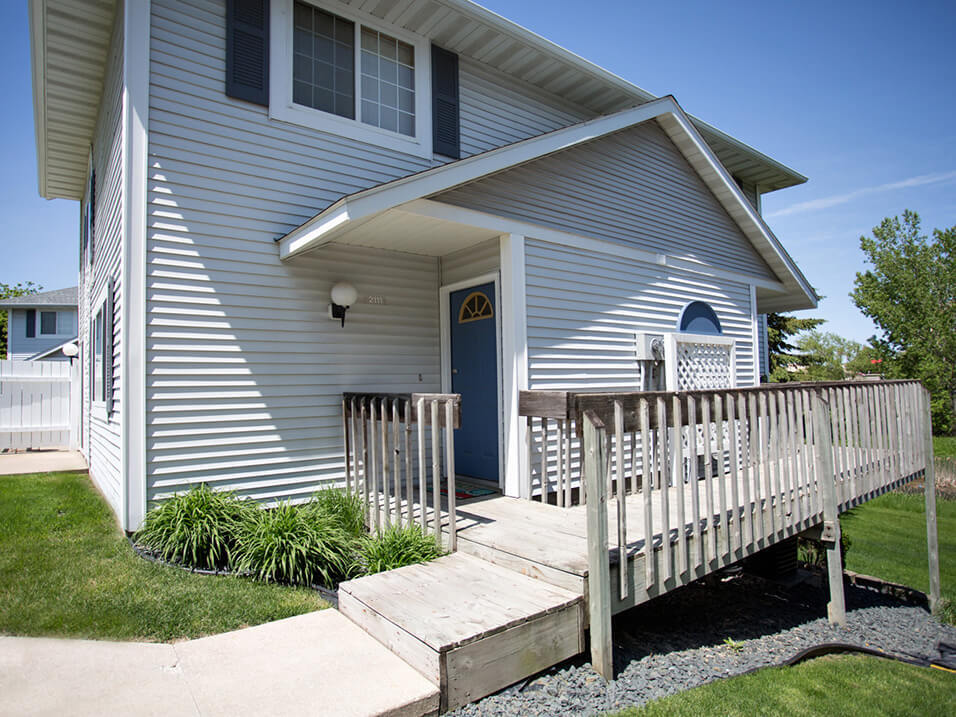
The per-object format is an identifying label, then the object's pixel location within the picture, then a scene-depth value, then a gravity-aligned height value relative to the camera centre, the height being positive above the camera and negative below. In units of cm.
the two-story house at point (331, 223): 482 +154
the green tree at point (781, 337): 1906 +130
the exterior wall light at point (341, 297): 552 +84
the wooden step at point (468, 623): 271 -120
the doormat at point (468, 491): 573 -110
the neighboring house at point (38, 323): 2389 +291
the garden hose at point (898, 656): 382 -221
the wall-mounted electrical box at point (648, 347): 714 +40
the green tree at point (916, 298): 2645 +362
